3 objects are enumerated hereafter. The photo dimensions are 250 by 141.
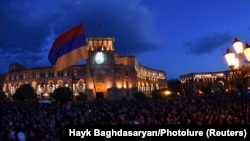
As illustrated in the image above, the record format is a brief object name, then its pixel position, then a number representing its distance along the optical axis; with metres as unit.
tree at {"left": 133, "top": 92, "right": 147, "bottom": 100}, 38.88
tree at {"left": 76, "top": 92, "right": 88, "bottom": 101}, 36.69
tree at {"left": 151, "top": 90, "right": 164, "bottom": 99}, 41.65
